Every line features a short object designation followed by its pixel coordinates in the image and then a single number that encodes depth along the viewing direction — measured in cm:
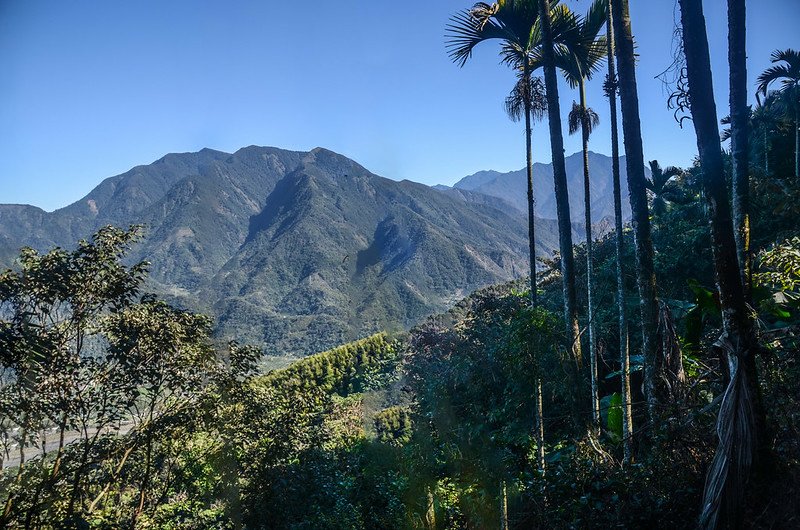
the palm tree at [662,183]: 2378
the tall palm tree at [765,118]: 1809
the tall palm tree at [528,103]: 1113
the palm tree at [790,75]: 1727
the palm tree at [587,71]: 845
